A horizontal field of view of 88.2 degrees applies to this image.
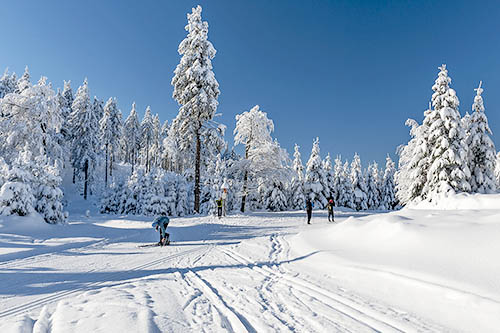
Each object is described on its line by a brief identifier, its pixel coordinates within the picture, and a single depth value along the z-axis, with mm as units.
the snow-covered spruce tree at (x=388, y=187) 53688
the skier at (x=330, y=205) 17531
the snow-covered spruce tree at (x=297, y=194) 35656
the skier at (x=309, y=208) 16266
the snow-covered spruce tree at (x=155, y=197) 27547
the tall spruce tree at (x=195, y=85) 21672
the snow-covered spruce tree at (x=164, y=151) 61759
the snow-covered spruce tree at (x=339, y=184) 47000
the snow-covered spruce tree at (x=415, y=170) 20656
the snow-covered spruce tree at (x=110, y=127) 48062
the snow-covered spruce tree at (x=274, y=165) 24172
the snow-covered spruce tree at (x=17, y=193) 12616
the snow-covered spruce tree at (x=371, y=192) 52500
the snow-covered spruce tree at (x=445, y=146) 18391
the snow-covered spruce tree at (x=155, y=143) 67188
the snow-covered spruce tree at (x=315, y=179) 35062
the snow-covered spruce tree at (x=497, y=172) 31406
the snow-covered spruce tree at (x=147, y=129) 60969
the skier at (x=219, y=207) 18900
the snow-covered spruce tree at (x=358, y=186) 46812
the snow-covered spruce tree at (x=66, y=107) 43500
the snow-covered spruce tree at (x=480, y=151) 20547
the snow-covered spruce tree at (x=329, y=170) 42438
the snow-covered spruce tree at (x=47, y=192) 14469
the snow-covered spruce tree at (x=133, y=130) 60031
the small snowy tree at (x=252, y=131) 25328
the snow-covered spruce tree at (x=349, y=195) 46312
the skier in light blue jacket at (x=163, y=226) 10133
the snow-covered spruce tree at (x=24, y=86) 19588
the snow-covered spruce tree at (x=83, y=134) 38469
